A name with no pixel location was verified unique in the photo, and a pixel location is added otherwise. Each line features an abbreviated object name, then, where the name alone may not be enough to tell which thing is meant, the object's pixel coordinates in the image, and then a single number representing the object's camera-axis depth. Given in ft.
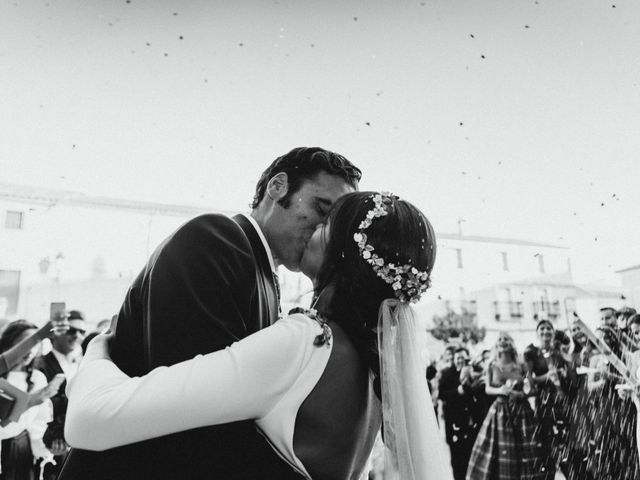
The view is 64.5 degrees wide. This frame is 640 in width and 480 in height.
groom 3.90
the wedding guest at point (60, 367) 14.21
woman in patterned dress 19.38
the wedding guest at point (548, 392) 19.79
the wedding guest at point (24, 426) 13.96
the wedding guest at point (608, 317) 20.78
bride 3.55
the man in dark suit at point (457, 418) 23.21
